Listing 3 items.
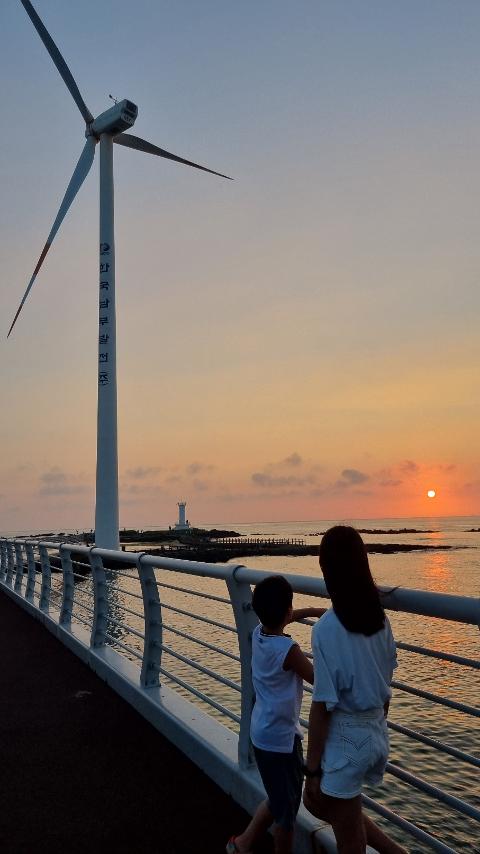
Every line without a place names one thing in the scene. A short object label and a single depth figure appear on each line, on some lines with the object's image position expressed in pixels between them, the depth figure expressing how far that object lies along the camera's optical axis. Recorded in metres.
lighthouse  143.81
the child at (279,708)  3.24
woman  2.66
